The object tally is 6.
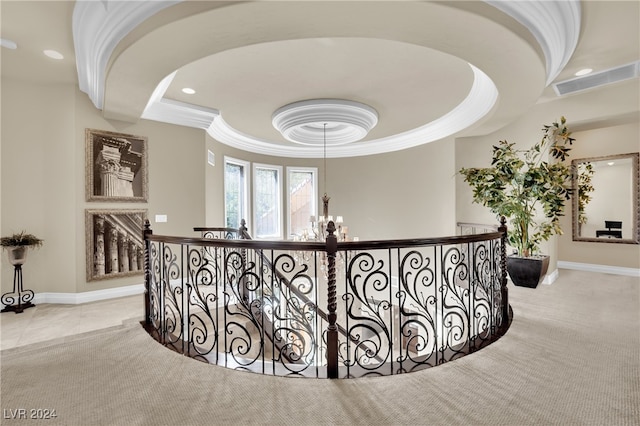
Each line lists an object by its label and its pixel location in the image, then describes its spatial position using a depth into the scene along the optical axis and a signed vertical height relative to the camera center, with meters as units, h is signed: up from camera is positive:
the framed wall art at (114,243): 4.21 -0.40
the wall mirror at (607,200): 5.15 +0.15
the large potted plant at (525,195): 3.98 +0.19
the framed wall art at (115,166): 4.21 +0.65
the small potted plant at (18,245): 3.67 -0.35
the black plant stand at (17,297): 3.79 -1.01
